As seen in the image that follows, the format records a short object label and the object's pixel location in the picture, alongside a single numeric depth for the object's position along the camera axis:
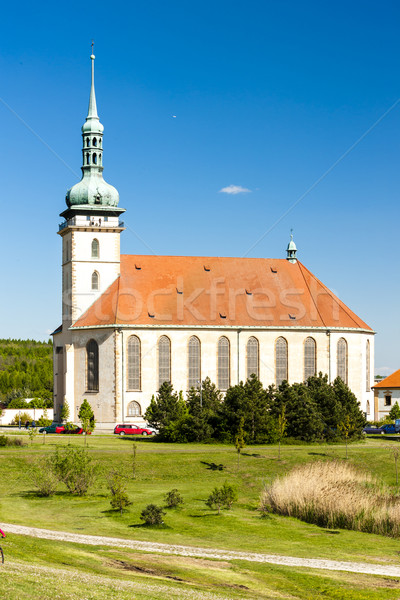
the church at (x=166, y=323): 78.69
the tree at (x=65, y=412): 79.62
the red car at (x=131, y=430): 73.12
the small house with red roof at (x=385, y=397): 94.12
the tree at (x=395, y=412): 89.94
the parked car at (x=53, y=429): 73.43
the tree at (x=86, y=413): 75.56
